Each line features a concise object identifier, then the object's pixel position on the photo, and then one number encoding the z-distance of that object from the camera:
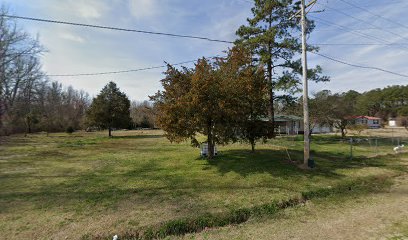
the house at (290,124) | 37.69
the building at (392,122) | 70.71
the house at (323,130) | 43.75
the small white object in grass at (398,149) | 16.86
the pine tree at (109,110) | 33.91
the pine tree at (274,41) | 19.61
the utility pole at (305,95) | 10.85
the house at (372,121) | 65.70
